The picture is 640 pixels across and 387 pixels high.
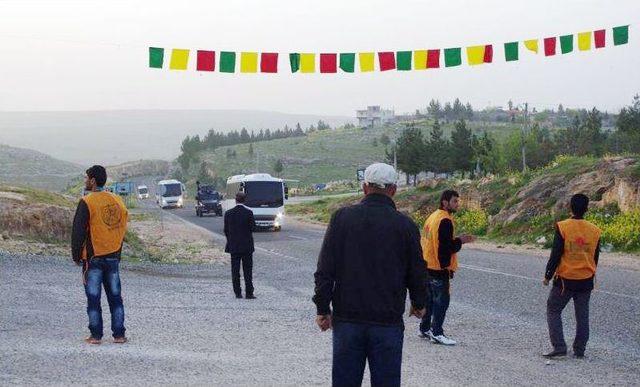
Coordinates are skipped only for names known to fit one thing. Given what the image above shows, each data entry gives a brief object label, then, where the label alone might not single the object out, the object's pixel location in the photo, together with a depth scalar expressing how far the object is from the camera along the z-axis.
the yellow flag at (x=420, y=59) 21.91
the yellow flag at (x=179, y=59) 21.02
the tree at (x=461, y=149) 74.06
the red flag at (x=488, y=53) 21.61
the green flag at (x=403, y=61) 21.81
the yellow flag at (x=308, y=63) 21.80
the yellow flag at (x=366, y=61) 21.75
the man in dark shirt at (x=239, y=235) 13.88
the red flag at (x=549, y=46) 21.33
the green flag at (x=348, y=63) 21.88
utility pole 77.16
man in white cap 4.96
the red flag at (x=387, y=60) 21.85
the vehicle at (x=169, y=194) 75.86
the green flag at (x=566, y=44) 21.20
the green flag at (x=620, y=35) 20.70
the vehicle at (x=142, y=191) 111.39
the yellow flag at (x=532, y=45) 21.09
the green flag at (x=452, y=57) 21.69
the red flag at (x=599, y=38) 20.91
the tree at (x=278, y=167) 119.88
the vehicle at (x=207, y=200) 59.28
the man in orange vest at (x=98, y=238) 8.66
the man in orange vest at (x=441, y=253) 9.07
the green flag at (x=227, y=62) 21.28
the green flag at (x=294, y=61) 21.98
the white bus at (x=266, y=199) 38.50
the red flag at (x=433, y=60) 21.98
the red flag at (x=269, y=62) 21.47
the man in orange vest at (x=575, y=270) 8.88
